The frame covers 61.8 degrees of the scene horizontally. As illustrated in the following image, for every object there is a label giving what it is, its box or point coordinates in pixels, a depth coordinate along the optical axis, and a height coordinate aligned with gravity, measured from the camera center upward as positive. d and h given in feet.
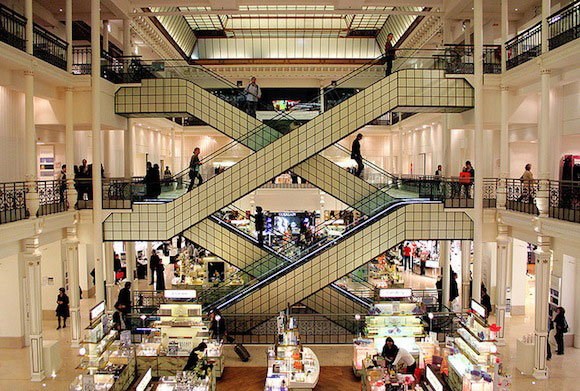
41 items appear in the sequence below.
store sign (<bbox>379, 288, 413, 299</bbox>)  50.37 -12.01
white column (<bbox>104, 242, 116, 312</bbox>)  56.85 -11.22
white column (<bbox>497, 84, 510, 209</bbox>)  49.03 +2.76
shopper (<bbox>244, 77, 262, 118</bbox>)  53.57 +8.52
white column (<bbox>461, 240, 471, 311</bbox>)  57.40 -11.35
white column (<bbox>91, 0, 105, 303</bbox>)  47.93 +3.89
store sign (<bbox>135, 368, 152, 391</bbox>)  32.92 -14.13
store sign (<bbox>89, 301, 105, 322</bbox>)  39.96 -10.99
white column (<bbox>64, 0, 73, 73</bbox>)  47.26 +14.53
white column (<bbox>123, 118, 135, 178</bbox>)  58.54 +3.76
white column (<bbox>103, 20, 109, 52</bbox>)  58.95 +18.09
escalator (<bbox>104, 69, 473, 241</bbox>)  49.85 +2.87
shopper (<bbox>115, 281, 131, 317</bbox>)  51.85 -13.13
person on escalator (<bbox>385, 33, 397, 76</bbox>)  50.80 +12.65
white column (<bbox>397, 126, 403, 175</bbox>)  79.64 +4.39
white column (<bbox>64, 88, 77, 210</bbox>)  47.80 +3.32
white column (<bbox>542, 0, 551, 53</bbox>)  39.58 +12.62
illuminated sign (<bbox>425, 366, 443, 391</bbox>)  33.16 -14.50
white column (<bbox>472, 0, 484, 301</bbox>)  49.01 +0.04
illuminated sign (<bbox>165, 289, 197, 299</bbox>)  48.29 -11.45
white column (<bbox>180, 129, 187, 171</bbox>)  93.93 +4.53
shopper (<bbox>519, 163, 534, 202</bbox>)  45.40 -1.01
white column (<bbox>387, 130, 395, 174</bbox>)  87.37 +4.29
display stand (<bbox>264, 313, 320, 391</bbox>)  35.73 -14.73
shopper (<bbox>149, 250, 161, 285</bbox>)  69.96 -11.80
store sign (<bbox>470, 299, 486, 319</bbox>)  38.85 -10.91
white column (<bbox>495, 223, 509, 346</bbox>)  48.32 -10.07
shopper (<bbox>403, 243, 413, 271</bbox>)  85.95 -14.54
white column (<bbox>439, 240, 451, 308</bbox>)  61.31 -12.60
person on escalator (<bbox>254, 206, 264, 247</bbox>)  57.57 -5.06
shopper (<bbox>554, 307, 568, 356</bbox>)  46.80 -14.85
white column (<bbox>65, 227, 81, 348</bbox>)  48.80 -9.80
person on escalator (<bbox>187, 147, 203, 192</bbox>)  54.03 +1.32
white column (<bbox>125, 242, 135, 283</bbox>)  63.93 -10.54
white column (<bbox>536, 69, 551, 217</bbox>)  40.32 +2.36
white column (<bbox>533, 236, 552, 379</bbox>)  40.93 -11.27
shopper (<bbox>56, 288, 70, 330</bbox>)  55.11 -14.16
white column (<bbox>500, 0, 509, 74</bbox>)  47.44 +14.68
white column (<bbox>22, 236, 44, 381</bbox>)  40.60 -10.78
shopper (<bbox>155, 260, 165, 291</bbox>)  69.62 -13.97
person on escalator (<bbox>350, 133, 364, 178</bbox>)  54.34 +2.92
